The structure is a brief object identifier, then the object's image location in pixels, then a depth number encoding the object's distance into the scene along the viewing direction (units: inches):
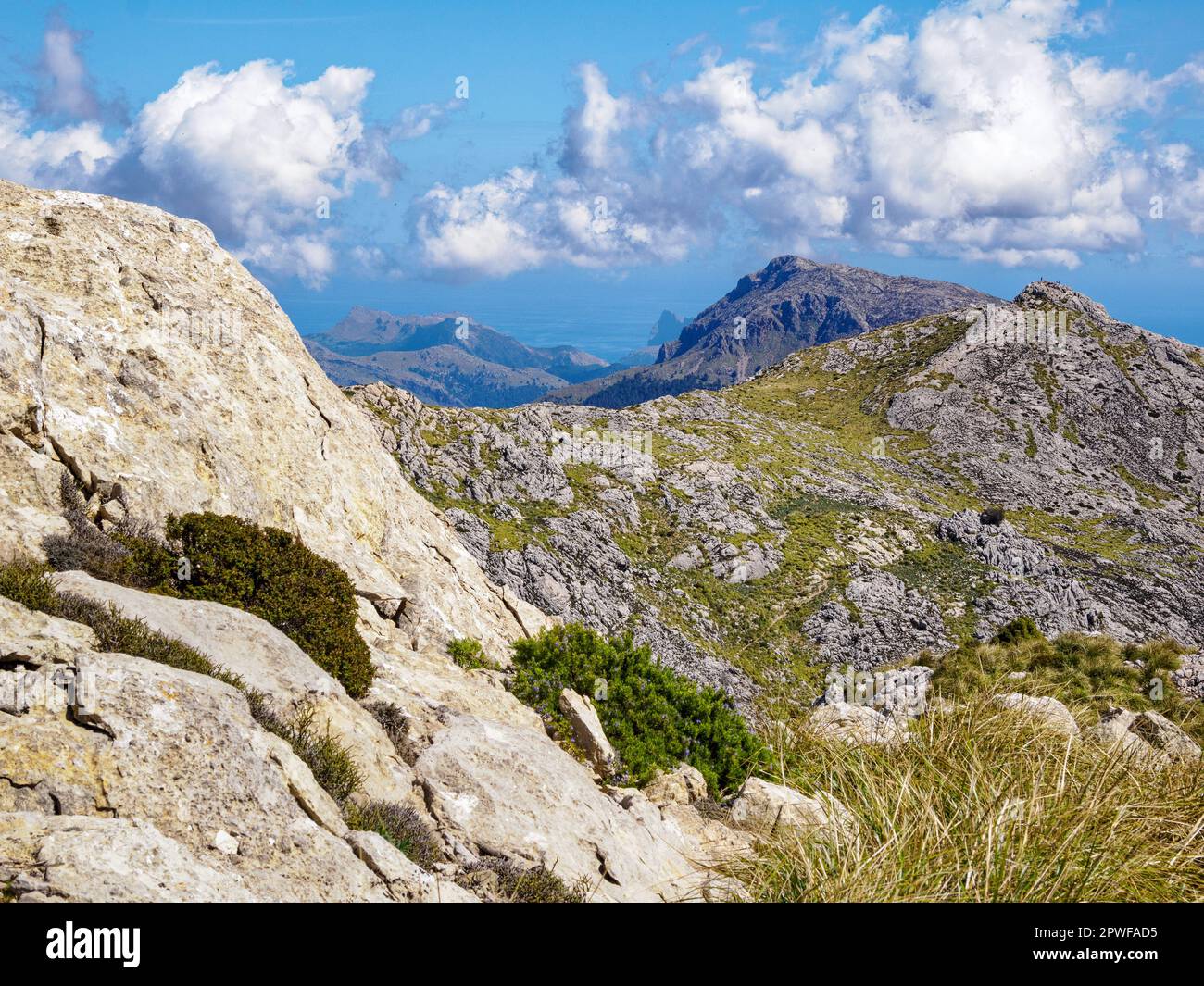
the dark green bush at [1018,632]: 1712.8
